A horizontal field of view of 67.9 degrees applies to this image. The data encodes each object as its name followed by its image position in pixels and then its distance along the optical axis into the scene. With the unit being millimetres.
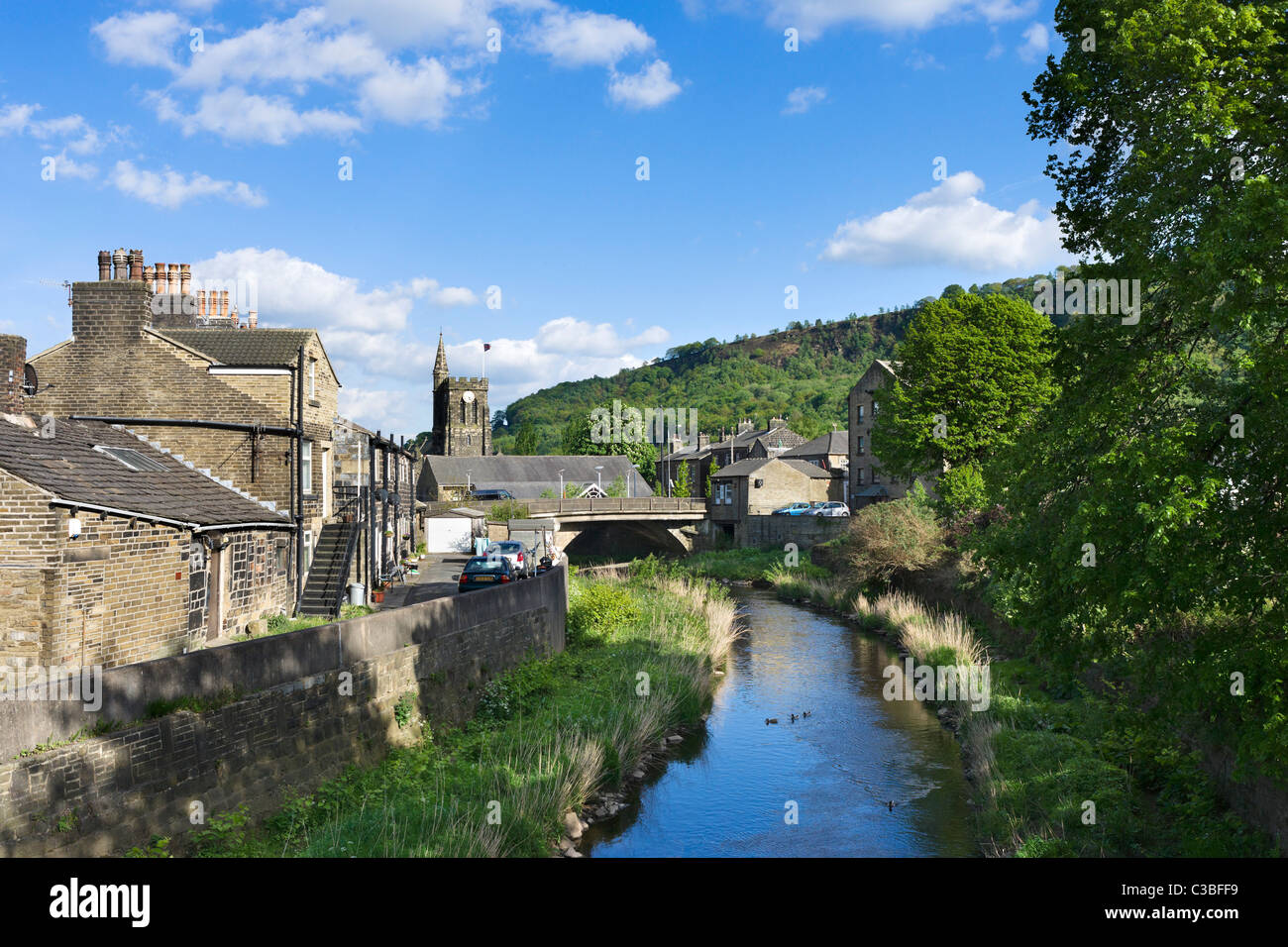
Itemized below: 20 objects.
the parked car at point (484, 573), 33500
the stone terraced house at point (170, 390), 25797
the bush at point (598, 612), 31625
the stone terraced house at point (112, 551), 15805
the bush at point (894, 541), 41875
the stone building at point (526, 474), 98000
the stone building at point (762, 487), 77000
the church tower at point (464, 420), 132875
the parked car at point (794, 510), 70050
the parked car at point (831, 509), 67375
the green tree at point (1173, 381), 10883
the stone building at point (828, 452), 91812
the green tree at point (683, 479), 112438
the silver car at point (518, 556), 37094
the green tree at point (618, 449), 131625
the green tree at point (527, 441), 139862
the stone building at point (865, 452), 74125
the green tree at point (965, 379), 50781
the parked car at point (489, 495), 87706
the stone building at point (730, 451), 107331
